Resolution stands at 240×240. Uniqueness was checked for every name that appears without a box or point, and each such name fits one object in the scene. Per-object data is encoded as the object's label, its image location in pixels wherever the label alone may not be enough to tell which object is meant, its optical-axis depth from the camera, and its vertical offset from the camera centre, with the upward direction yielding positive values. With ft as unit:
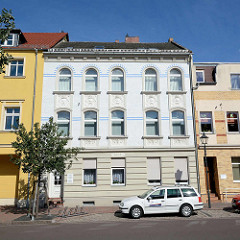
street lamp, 48.57 +5.89
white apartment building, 52.08 +11.61
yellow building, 51.80 +15.37
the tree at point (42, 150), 39.45 +2.88
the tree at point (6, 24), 30.19 +18.70
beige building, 53.47 +10.97
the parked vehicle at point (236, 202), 41.68 -6.23
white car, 38.67 -5.72
